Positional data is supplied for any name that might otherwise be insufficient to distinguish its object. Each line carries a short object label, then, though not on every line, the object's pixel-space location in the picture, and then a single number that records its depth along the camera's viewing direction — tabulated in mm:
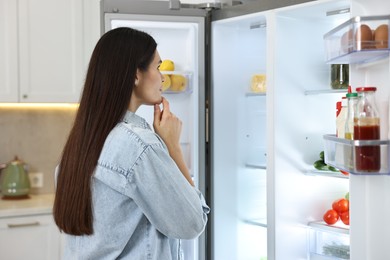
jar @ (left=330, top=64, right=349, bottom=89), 2314
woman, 1360
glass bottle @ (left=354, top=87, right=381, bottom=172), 1442
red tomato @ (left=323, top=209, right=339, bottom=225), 2379
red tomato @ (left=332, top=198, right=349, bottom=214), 2352
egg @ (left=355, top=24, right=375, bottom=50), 1418
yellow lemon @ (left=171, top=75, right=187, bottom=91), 2617
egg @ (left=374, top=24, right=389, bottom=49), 1404
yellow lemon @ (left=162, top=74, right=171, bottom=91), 2580
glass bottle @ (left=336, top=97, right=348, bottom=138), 1606
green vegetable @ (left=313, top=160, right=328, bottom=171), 2387
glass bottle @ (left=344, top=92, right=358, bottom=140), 1488
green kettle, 3252
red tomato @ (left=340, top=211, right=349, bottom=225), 2303
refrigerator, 2316
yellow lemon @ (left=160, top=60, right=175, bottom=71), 2596
